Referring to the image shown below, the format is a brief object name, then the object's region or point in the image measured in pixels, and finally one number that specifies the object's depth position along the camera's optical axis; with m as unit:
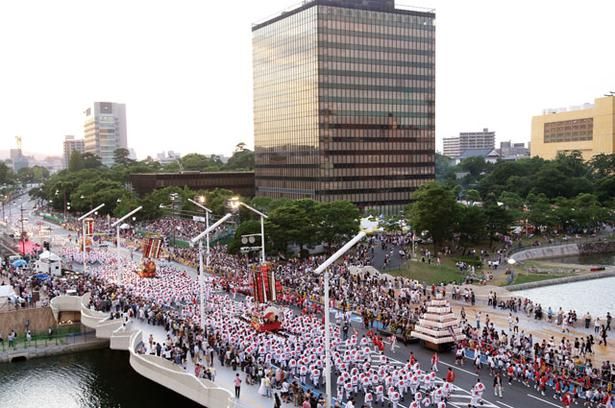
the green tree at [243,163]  192.05
